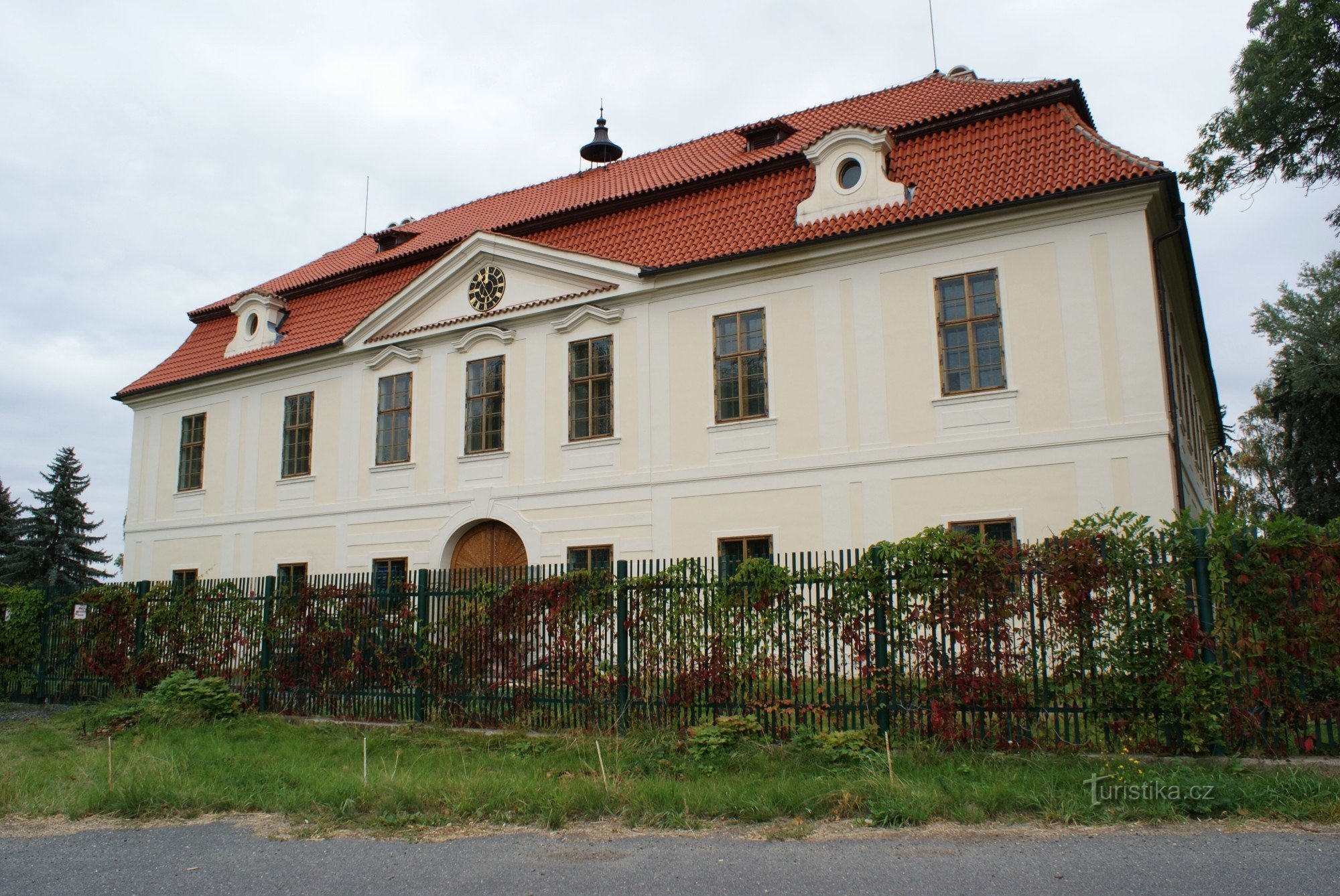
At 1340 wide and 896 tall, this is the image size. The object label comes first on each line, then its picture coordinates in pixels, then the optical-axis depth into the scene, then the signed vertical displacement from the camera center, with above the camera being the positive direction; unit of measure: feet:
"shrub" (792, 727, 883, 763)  26.94 -3.22
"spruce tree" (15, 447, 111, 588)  112.68 +12.32
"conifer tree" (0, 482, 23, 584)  111.86 +13.19
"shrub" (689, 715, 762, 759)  28.32 -3.06
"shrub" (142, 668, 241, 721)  39.14 -2.31
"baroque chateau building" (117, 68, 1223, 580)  42.04 +13.47
